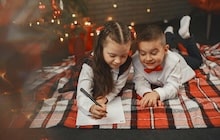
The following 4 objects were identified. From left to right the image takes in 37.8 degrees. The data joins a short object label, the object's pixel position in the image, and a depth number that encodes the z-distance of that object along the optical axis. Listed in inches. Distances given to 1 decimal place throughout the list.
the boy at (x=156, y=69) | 52.6
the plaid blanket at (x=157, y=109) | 49.3
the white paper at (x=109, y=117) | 49.6
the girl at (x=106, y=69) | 49.3
